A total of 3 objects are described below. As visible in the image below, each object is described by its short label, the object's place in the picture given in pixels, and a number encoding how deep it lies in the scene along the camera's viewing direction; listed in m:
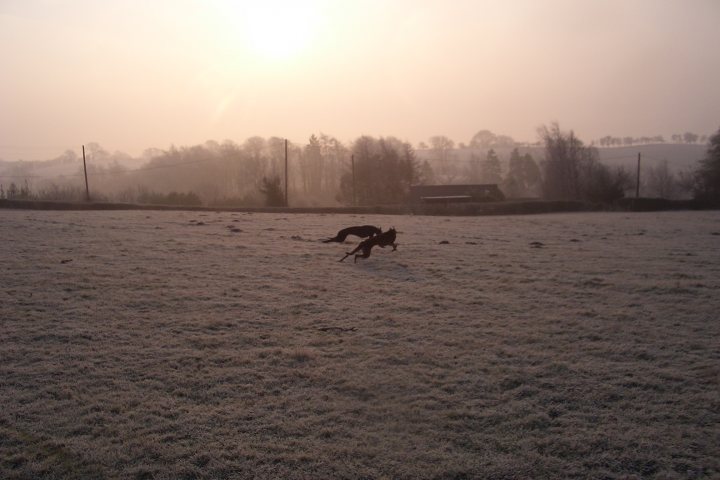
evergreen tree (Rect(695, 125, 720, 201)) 50.44
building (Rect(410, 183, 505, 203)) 54.66
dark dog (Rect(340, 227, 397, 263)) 10.12
